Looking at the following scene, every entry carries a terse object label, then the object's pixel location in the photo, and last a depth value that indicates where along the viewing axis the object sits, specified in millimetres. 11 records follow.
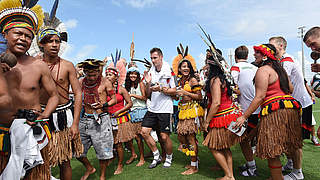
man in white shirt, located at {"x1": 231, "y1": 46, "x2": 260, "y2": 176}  3879
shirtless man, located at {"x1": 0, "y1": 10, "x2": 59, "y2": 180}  2127
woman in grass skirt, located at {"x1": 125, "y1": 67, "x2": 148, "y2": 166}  5156
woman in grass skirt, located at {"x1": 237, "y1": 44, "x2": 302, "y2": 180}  2893
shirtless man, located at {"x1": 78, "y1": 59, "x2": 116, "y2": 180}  3859
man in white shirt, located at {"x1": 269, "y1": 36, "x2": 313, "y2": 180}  3799
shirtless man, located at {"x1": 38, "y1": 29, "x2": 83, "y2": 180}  2872
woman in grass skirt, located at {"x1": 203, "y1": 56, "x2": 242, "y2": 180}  3418
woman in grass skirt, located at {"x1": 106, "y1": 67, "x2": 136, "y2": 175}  4766
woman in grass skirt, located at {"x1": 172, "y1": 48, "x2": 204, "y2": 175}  4306
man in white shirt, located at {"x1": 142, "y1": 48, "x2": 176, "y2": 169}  4613
